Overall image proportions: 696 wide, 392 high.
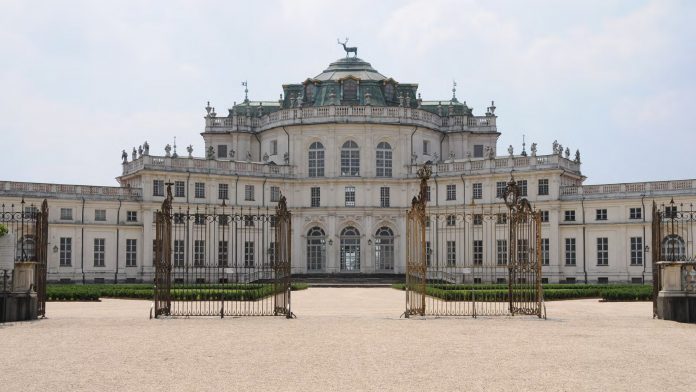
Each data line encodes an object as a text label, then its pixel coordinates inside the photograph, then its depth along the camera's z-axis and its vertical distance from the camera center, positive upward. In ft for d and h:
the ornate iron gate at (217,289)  100.53 -4.99
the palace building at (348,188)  217.36 +15.76
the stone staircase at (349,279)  210.01 -6.22
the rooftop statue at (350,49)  271.69 +58.51
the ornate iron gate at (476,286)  100.63 -3.98
